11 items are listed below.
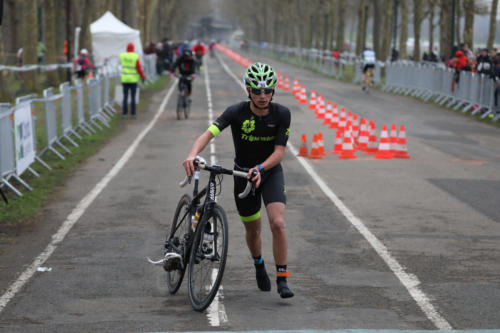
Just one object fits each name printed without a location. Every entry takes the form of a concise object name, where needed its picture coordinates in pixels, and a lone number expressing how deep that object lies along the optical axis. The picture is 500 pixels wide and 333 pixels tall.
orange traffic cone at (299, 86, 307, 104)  32.49
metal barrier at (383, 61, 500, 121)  26.55
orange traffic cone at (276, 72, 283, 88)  42.33
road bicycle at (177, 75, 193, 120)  24.73
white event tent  40.19
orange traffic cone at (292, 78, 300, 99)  36.06
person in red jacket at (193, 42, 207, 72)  39.00
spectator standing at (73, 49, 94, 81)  32.41
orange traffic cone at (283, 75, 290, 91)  40.75
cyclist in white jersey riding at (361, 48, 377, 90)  38.25
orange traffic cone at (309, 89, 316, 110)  29.23
